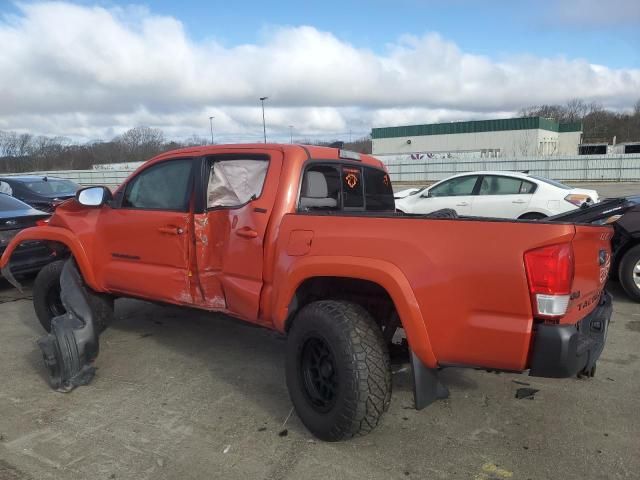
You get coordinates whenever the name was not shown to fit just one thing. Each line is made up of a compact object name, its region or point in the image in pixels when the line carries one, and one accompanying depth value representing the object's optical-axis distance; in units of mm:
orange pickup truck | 2596
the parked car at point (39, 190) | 10992
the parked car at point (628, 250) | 6023
